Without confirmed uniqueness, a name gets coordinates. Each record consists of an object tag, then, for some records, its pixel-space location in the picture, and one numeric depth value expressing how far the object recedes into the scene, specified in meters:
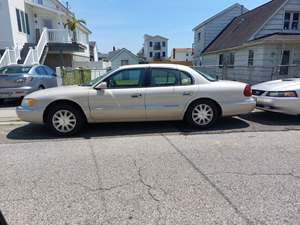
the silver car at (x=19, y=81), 8.88
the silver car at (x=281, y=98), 5.74
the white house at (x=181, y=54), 74.69
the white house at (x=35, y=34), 15.34
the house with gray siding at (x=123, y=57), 46.53
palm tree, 22.34
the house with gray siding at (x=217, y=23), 23.56
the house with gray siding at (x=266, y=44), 13.79
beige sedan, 5.00
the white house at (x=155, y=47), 69.31
